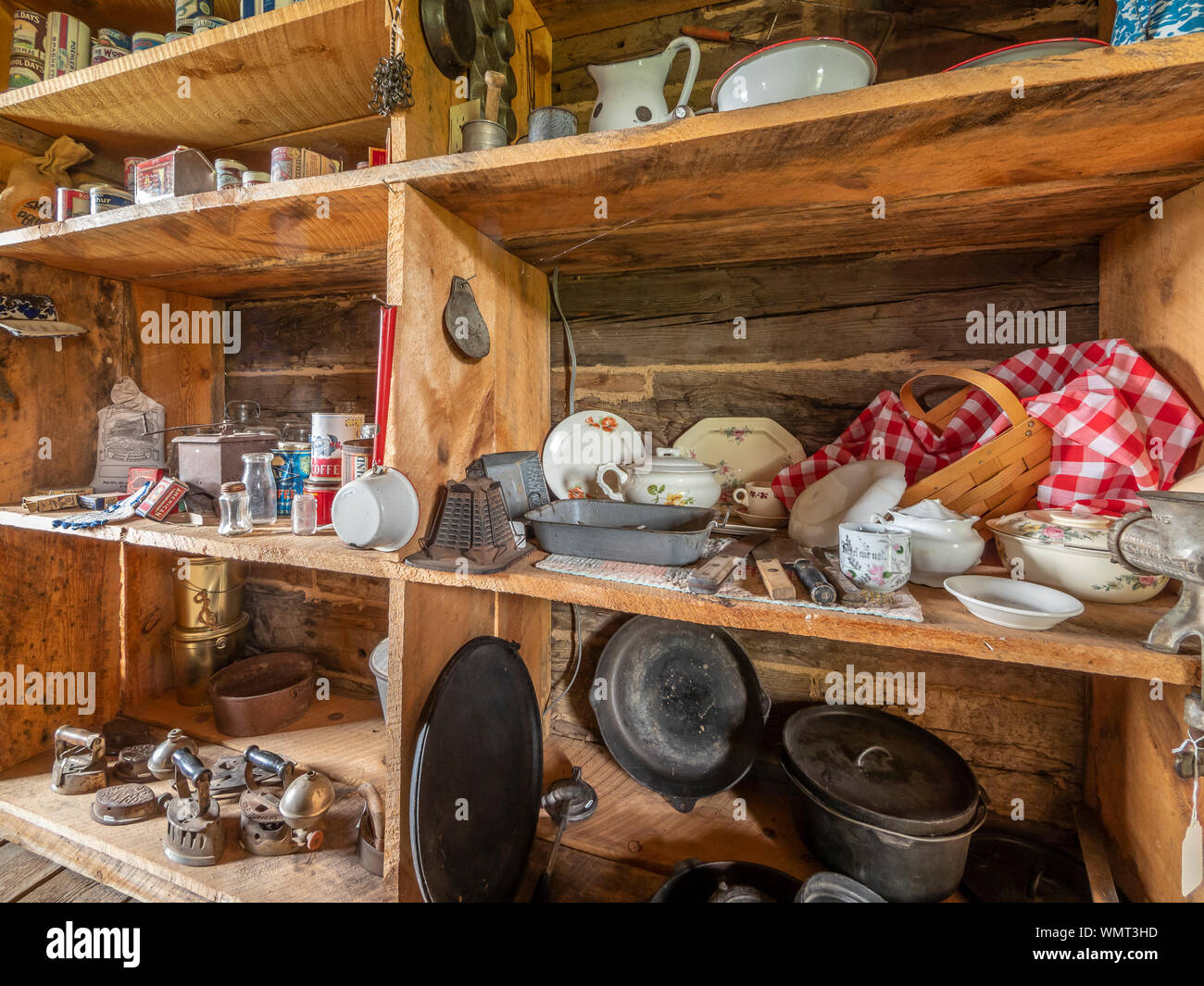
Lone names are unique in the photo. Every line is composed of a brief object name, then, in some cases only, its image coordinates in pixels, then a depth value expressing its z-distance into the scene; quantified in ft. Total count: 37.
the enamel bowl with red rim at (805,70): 2.02
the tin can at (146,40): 3.69
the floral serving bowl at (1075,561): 2.07
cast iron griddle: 2.57
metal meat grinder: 1.62
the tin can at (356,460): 3.14
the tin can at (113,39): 3.92
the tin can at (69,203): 3.63
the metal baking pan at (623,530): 2.52
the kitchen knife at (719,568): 2.22
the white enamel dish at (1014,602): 1.82
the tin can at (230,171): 3.19
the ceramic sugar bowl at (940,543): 2.32
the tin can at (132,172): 3.79
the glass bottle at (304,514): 3.23
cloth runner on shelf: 2.00
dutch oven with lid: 2.62
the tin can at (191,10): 3.52
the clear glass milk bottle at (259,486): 3.54
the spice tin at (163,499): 3.48
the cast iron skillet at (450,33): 2.73
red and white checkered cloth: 2.30
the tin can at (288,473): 3.72
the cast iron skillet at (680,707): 3.64
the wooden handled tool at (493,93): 2.87
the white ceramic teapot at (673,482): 2.93
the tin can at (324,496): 3.31
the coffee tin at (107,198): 3.54
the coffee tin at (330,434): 3.51
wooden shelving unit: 1.96
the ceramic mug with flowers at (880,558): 2.12
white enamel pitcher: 2.63
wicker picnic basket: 2.56
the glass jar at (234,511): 3.17
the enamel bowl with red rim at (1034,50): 1.79
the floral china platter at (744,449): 3.56
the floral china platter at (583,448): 3.70
